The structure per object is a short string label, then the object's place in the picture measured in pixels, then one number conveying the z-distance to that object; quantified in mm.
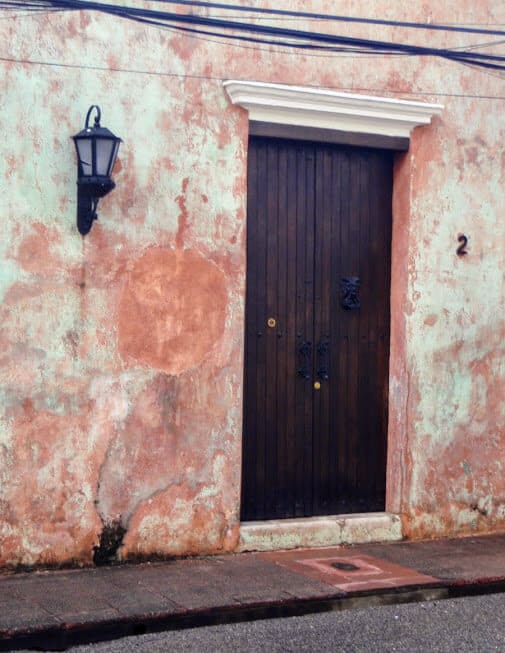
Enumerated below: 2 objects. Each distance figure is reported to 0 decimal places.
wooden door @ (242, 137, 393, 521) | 8164
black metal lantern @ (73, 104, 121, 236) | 6965
